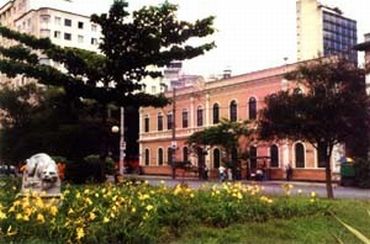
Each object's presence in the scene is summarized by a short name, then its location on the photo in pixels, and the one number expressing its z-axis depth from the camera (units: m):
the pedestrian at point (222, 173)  37.96
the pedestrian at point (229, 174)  39.66
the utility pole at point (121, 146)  34.76
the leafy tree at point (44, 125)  23.47
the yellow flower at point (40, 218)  7.93
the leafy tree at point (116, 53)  18.89
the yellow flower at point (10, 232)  7.10
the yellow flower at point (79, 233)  7.45
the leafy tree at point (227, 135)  40.81
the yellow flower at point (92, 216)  8.10
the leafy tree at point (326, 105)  20.31
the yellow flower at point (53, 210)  8.23
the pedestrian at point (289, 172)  39.91
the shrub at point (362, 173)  32.59
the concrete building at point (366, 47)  35.53
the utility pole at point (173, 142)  45.62
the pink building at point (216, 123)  40.47
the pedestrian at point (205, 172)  42.71
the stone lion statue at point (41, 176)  11.02
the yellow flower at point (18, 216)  7.91
